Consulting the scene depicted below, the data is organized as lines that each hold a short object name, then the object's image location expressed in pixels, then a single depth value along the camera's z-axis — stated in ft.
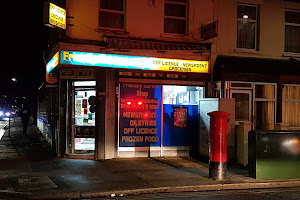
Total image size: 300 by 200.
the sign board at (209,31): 38.81
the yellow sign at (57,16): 34.04
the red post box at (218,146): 29.22
